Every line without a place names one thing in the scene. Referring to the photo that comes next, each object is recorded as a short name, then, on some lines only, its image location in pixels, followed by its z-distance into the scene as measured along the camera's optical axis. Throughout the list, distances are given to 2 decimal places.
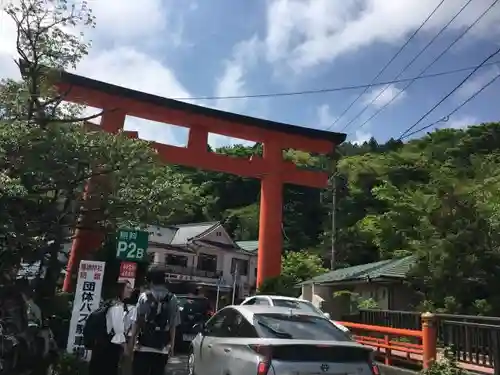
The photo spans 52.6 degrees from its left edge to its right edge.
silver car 5.66
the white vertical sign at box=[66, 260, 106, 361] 8.91
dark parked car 14.02
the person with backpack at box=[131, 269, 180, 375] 6.27
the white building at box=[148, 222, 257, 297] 41.28
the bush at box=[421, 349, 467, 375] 8.53
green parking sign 11.47
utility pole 27.97
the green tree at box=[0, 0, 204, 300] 9.12
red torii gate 18.08
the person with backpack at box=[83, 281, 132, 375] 6.51
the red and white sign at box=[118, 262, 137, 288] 11.36
